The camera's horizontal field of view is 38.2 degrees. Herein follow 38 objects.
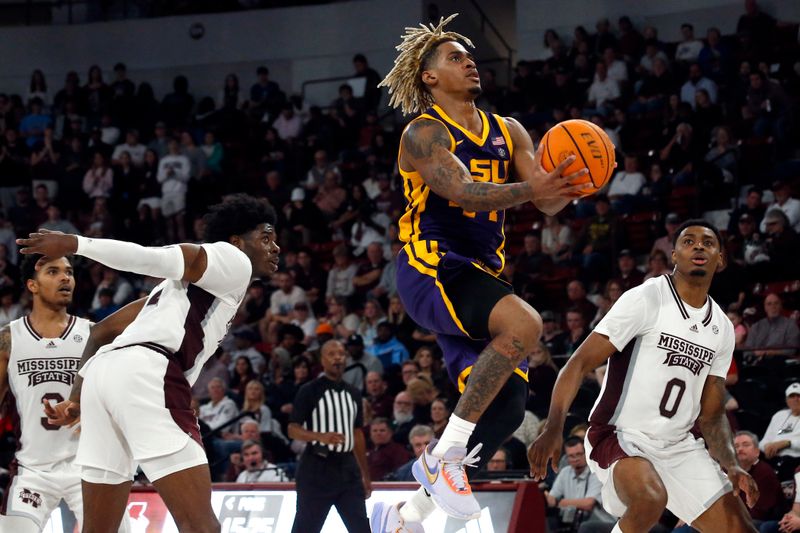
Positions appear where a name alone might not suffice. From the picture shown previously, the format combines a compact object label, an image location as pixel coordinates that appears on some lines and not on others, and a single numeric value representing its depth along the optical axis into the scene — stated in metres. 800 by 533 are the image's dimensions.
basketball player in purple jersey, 5.21
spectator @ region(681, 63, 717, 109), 16.09
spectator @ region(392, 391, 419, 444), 12.10
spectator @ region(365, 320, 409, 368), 13.95
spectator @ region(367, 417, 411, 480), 11.68
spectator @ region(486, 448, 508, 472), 10.77
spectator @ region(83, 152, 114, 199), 19.70
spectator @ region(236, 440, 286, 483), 11.61
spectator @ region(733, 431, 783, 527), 9.18
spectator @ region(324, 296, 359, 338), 14.70
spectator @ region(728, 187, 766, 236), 13.46
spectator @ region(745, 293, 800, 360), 11.46
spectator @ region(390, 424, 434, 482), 10.96
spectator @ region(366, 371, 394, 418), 12.85
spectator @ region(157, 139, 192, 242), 18.98
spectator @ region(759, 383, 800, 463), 9.59
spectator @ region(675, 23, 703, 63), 17.23
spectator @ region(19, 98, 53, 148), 21.44
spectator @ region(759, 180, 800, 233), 13.22
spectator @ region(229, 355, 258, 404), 14.28
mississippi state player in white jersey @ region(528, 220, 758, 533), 6.54
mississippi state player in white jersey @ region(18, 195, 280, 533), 5.32
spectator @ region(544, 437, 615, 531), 9.87
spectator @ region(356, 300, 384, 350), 14.67
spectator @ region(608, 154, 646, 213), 14.83
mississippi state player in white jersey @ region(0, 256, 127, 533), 6.79
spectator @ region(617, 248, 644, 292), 12.96
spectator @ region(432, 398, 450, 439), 11.34
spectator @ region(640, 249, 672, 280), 12.27
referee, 9.39
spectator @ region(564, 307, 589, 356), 12.40
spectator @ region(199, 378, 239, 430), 13.37
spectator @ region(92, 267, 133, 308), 17.00
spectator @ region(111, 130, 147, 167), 20.19
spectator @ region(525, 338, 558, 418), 11.70
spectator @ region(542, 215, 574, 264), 14.63
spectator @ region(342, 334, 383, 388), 13.45
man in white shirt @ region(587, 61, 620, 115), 17.17
